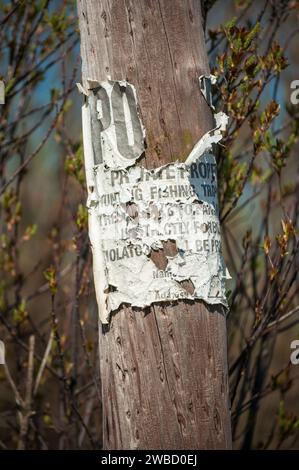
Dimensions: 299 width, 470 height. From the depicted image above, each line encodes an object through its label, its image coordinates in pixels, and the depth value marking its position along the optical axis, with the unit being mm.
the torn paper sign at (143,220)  4336
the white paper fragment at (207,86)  4621
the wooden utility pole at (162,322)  4320
